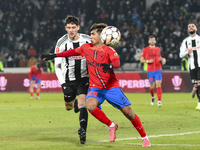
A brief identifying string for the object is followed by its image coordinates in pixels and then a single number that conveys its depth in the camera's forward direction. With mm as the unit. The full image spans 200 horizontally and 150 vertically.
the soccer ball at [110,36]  12016
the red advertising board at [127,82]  42844
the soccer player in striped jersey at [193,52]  23281
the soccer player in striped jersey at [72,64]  14797
